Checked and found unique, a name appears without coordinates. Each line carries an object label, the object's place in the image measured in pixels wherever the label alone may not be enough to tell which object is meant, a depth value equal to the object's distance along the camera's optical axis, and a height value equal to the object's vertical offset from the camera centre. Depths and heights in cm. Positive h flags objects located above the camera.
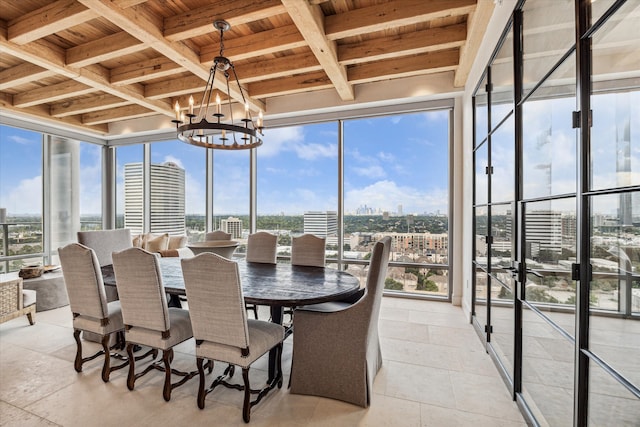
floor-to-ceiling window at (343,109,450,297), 437 +28
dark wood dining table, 204 -58
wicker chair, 320 -101
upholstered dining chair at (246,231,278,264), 356 -43
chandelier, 240 +71
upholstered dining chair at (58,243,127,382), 228 -66
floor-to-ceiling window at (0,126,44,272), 500 +25
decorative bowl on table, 258 -30
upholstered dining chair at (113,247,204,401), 204 -66
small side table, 395 -106
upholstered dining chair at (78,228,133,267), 337 -35
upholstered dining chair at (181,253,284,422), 177 -65
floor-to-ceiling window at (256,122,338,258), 488 +50
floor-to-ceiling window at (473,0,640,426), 104 -1
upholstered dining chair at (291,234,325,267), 330 -43
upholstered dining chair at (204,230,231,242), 369 -30
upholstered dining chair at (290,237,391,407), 198 -92
